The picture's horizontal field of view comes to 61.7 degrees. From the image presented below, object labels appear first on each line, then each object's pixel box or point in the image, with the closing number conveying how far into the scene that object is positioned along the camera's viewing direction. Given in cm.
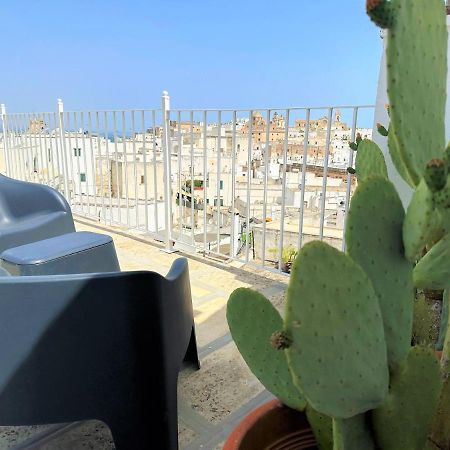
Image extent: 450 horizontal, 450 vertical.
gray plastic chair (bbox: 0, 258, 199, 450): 102
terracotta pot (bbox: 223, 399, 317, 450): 94
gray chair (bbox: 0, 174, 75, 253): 232
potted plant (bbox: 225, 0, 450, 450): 58
